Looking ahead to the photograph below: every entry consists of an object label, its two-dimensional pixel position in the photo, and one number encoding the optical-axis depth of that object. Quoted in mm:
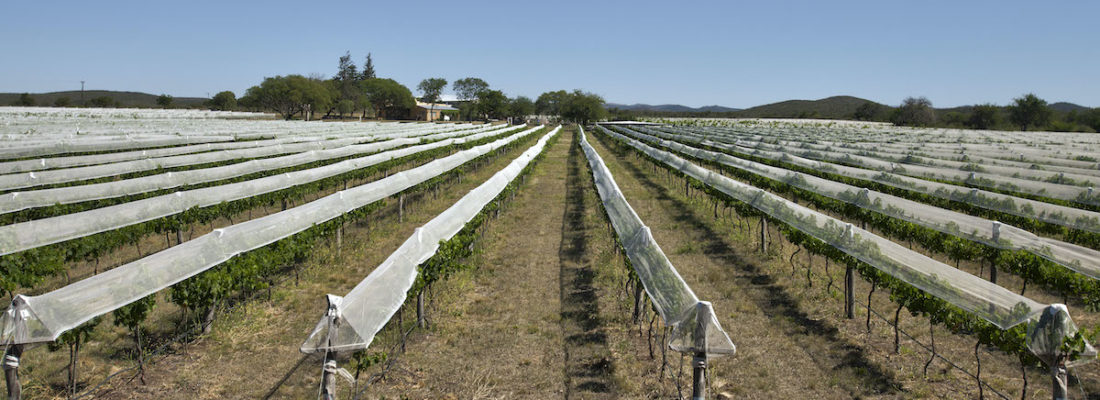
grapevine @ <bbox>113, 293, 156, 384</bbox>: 5926
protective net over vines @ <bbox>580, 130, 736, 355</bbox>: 4781
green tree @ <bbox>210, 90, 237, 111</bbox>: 113781
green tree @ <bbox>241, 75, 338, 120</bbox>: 85162
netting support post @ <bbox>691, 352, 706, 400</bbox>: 4617
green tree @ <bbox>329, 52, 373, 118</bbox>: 99812
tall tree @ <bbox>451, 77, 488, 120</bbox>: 149875
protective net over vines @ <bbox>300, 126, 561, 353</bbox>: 4781
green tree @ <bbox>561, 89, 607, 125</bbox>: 110438
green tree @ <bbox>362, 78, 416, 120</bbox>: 107875
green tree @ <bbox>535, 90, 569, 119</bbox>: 146462
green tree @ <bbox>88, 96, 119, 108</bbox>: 97750
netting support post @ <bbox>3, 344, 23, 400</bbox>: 4566
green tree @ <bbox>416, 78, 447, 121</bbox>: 146750
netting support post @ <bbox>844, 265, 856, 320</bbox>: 7879
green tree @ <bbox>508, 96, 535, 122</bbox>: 124756
